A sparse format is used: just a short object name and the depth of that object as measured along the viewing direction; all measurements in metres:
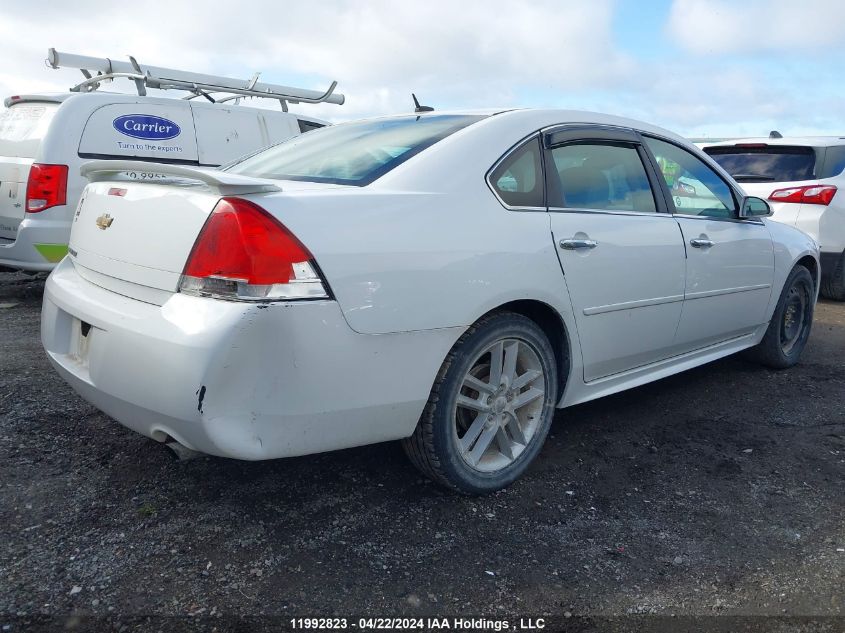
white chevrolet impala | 2.16
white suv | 6.96
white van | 5.62
